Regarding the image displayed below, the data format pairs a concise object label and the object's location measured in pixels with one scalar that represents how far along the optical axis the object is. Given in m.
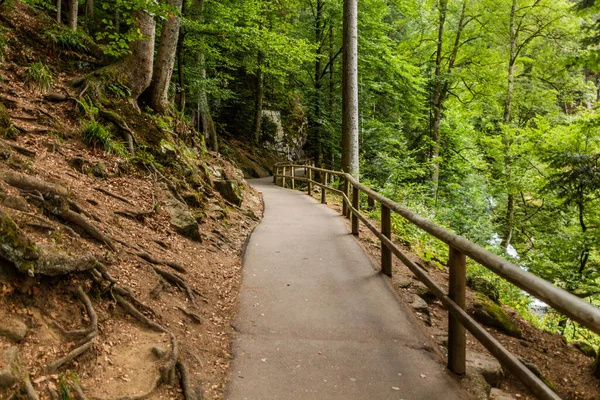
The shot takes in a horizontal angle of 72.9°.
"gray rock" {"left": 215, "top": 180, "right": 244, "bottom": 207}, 10.20
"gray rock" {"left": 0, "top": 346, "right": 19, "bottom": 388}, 2.29
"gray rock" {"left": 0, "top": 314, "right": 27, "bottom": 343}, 2.63
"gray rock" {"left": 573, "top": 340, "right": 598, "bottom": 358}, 5.42
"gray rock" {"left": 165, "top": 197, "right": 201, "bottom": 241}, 6.42
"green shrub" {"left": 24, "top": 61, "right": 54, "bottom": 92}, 7.13
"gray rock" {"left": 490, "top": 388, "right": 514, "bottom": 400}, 3.21
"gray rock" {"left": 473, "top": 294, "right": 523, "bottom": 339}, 5.20
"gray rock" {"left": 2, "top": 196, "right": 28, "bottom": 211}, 3.70
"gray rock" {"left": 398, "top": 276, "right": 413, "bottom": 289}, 5.51
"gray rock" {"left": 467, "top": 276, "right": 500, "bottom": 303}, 6.50
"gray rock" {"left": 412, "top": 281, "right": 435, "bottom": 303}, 5.38
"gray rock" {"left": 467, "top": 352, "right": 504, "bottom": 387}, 3.48
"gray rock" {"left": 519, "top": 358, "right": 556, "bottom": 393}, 3.74
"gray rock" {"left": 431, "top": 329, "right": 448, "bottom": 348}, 4.04
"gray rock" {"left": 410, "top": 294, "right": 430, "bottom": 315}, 4.82
